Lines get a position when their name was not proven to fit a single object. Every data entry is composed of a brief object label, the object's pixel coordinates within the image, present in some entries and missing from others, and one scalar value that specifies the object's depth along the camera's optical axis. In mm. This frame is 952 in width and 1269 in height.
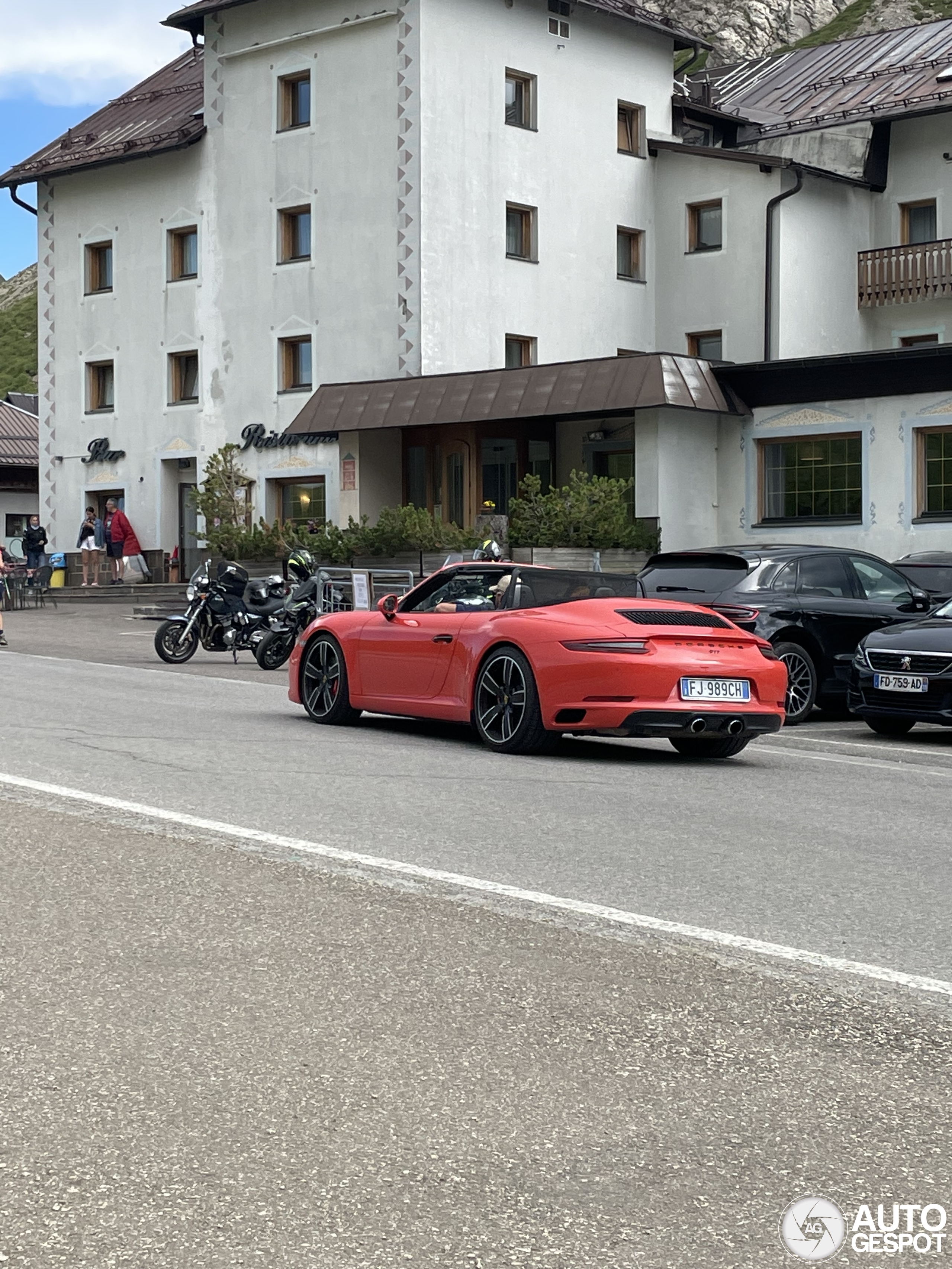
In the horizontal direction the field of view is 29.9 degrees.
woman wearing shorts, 42969
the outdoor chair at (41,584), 38719
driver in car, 12867
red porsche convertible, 11789
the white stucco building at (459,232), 38562
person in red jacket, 43438
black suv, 16219
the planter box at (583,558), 31609
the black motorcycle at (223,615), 22375
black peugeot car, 14305
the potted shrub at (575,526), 32188
